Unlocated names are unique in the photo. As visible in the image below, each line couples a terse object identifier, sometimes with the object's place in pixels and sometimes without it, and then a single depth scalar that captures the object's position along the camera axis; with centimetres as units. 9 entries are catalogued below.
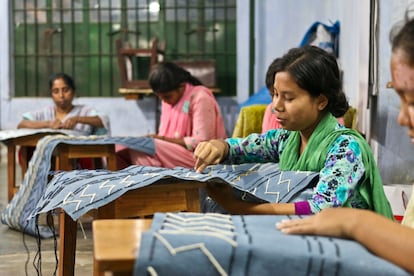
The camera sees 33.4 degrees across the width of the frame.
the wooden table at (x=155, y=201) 208
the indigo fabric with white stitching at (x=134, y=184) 190
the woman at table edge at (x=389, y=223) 118
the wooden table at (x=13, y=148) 551
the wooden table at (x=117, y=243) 111
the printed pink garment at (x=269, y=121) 439
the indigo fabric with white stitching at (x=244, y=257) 113
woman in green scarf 194
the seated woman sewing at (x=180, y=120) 492
